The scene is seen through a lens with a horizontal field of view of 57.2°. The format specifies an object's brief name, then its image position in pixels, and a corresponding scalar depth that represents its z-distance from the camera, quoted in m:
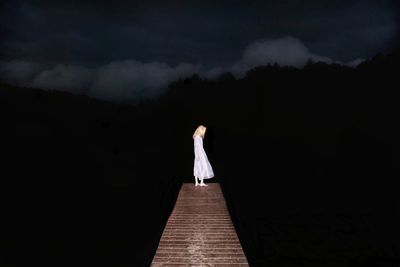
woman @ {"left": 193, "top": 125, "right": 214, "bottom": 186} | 9.23
